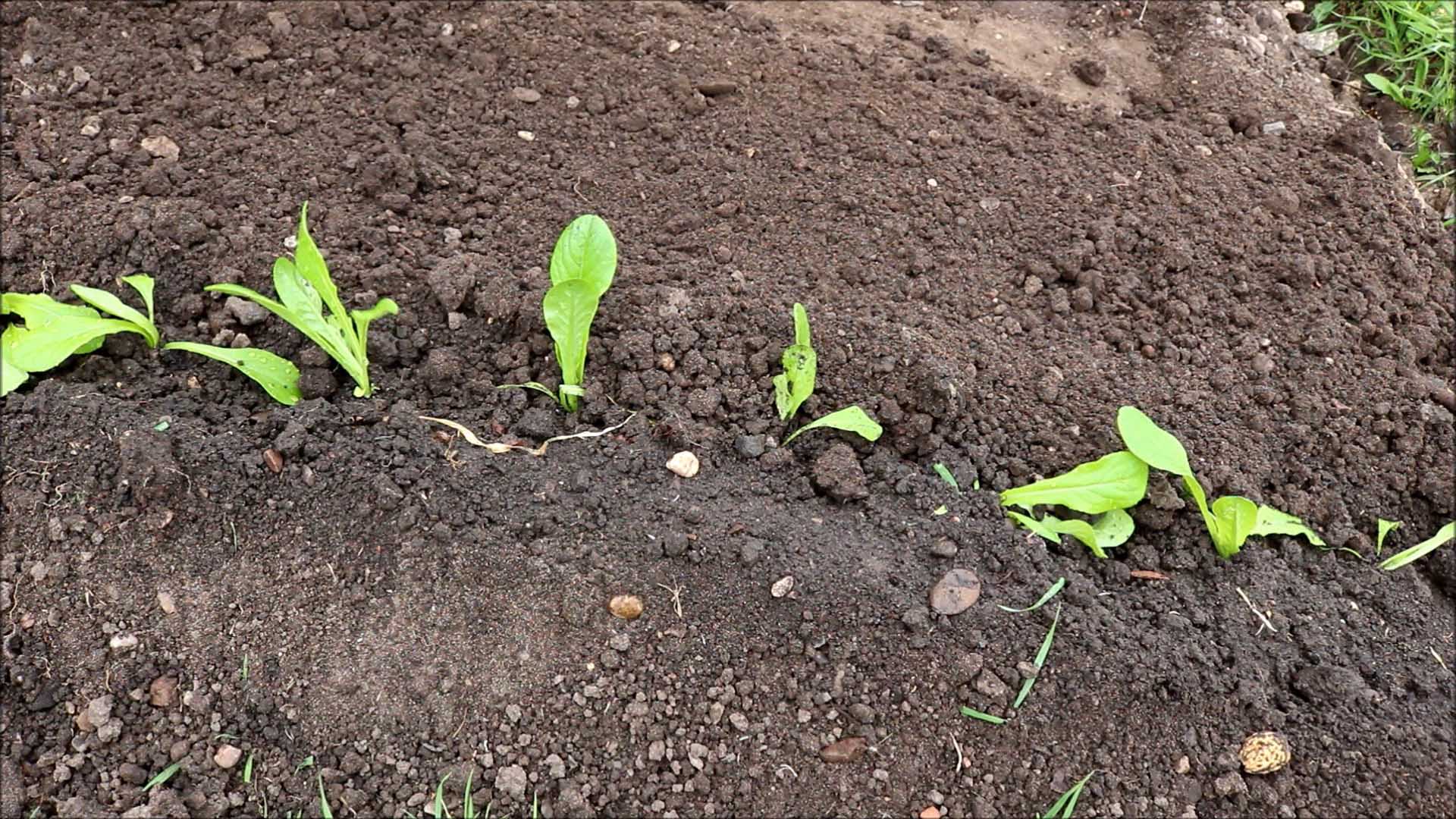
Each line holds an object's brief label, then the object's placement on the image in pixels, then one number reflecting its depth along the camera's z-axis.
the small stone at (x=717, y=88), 1.55
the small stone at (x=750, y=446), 1.39
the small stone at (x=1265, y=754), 1.33
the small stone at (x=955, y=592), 1.34
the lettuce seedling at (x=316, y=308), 1.36
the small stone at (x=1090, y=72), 1.60
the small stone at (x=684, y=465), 1.38
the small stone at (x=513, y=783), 1.29
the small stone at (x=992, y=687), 1.32
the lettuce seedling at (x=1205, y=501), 1.37
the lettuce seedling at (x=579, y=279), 1.37
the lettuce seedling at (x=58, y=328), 1.35
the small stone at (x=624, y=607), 1.33
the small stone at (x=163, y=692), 1.31
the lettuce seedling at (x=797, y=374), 1.39
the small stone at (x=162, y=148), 1.49
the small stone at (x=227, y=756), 1.30
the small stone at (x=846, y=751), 1.31
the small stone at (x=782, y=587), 1.34
